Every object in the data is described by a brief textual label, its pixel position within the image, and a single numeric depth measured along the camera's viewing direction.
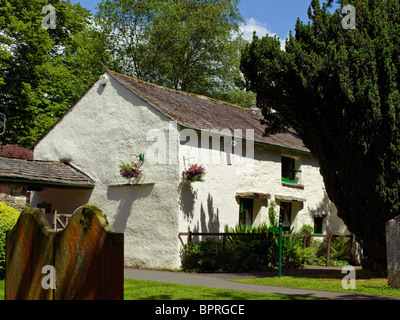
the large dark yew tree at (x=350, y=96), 11.18
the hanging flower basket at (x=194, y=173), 15.03
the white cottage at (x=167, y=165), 15.55
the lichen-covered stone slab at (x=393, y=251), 9.80
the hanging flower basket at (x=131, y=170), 15.83
